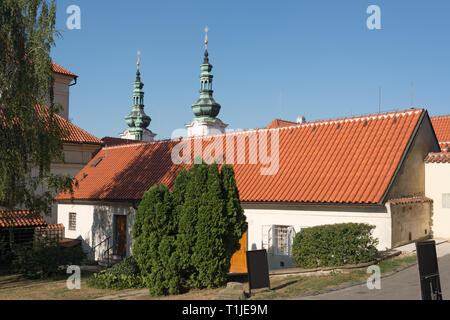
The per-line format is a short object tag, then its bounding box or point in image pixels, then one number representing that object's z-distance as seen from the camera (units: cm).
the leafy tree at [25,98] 1572
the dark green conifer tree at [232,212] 1460
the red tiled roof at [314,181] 1702
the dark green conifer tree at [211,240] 1420
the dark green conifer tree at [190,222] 1435
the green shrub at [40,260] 2088
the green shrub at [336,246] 1412
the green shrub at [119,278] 1716
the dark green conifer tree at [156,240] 1433
